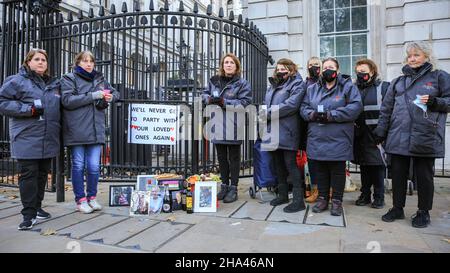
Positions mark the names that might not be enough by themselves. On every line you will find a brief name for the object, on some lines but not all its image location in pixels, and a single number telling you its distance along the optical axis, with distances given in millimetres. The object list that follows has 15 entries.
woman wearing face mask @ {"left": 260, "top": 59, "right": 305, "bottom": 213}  4457
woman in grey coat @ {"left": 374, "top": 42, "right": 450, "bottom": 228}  3705
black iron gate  6020
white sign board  5836
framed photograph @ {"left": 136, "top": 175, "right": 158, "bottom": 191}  4566
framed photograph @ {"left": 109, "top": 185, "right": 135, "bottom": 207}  4752
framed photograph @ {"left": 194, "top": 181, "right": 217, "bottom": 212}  4461
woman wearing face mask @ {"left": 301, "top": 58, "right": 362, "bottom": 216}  4160
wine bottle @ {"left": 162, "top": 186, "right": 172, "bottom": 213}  4461
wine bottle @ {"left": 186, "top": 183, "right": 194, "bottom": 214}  4414
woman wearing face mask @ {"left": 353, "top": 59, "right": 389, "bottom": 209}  4582
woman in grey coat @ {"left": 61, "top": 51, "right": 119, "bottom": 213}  4324
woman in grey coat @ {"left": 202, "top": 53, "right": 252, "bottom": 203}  4898
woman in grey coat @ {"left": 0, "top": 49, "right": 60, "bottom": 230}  3838
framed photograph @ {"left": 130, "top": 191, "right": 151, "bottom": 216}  4328
